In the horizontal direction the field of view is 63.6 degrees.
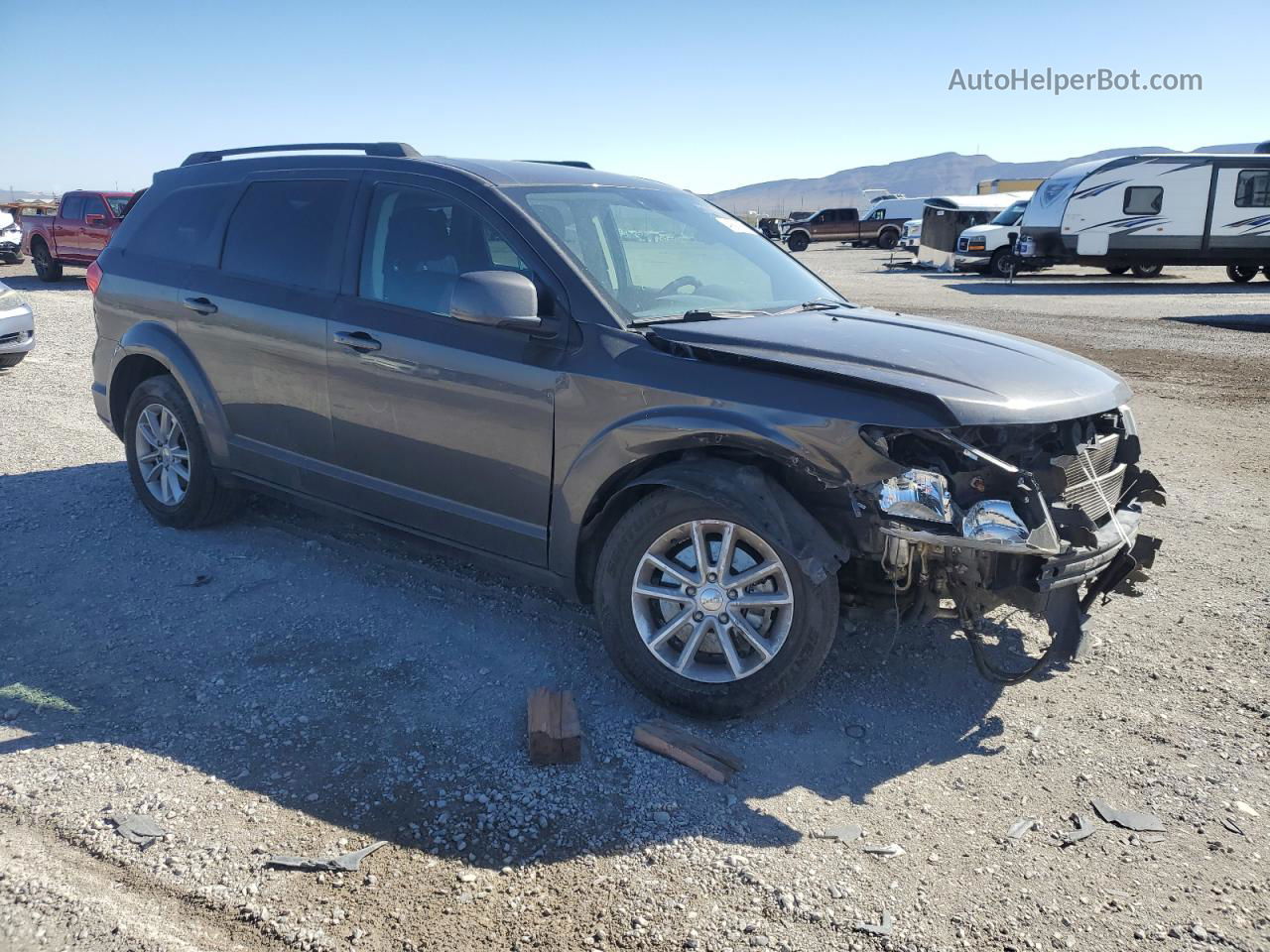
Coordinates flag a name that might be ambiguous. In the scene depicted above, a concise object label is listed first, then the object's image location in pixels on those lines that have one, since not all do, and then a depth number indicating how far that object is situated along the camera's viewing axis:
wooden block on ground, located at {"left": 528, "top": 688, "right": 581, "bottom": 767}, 3.50
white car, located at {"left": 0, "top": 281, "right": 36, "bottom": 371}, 10.80
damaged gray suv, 3.49
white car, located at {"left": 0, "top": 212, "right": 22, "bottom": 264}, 27.92
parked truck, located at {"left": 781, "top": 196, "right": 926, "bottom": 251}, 50.44
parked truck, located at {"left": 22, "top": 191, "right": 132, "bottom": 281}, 22.33
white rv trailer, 23.56
